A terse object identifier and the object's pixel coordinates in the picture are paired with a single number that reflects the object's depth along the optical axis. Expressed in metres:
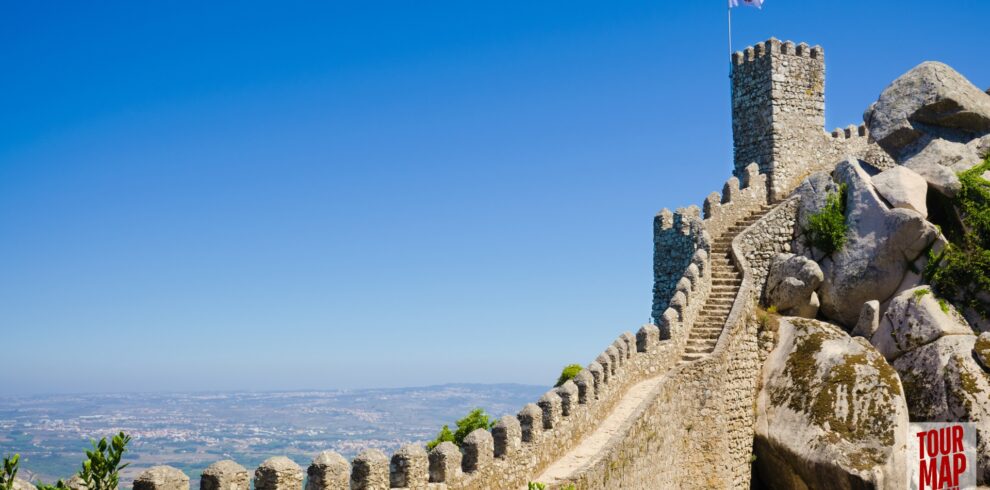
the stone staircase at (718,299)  20.92
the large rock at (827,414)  18.67
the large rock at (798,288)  23.11
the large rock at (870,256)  22.55
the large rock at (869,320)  22.08
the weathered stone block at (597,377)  16.94
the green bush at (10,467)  7.05
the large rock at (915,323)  20.95
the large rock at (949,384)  19.20
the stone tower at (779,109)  27.22
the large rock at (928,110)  25.61
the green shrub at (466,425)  25.09
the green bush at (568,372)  23.81
